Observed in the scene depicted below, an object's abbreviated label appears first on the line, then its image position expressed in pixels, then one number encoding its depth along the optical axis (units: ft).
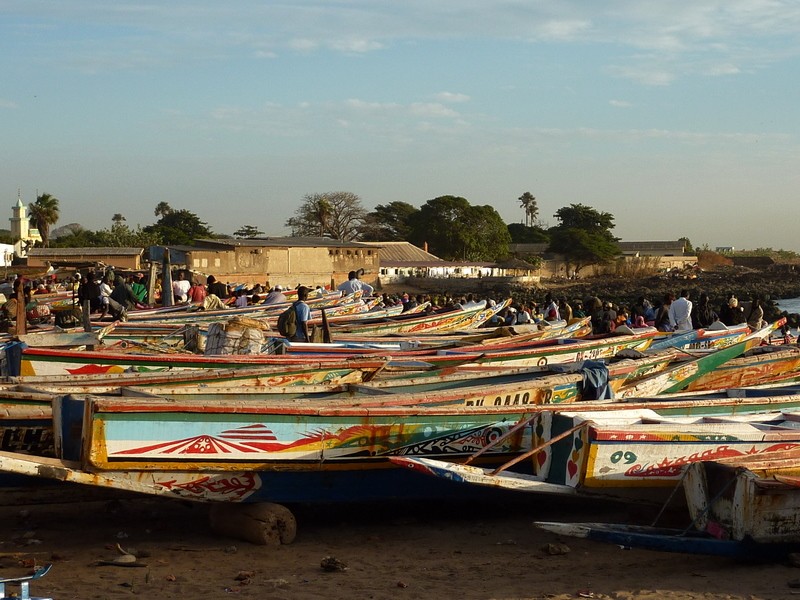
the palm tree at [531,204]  392.88
